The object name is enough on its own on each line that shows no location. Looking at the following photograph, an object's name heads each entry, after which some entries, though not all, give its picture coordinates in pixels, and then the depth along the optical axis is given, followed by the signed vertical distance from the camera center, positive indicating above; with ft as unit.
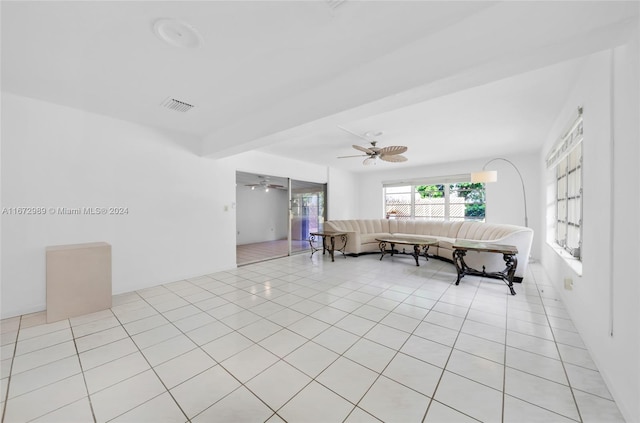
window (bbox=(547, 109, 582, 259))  8.72 +0.86
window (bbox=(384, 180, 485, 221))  21.61 +0.70
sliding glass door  24.95 -0.33
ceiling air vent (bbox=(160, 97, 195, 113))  9.41 +4.30
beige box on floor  8.43 -2.68
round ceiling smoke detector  5.49 +4.33
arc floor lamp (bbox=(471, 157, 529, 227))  14.98 +2.01
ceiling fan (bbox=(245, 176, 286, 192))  24.36 +2.62
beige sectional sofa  12.80 -2.04
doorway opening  24.68 -0.64
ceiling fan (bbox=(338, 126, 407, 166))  13.14 +3.31
